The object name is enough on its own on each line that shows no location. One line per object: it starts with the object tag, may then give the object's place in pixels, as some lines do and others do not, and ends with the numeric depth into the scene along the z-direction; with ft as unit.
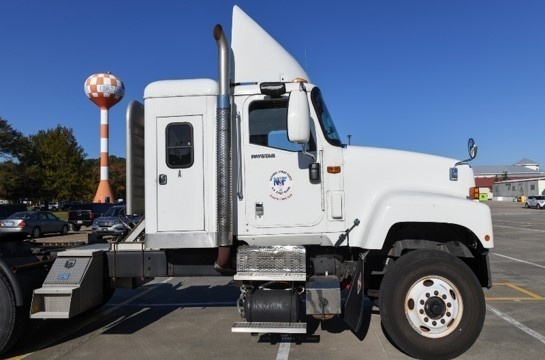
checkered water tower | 155.12
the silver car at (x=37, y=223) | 71.67
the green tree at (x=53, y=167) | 180.04
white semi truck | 16.60
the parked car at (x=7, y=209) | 102.38
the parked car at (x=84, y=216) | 87.47
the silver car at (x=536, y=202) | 176.21
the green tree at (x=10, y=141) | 166.32
